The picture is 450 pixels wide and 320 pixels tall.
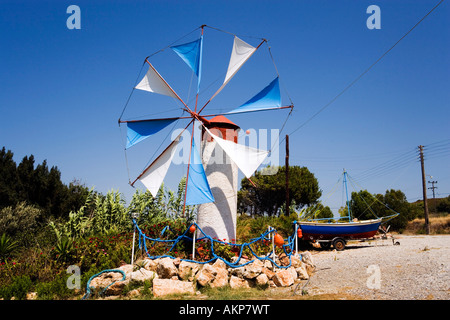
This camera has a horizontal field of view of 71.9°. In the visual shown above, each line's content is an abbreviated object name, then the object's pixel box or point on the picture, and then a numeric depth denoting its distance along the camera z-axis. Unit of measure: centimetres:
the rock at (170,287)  719
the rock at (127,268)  835
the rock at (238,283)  772
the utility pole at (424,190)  2707
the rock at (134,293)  729
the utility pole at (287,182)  2058
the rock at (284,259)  958
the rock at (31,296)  772
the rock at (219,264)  842
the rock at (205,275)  763
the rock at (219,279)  772
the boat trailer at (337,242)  1620
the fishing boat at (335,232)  1592
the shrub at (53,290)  763
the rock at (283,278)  810
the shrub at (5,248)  1030
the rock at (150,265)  856
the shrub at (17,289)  752
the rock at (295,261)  954
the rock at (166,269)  803
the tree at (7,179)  1684
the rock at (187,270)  816
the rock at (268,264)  880
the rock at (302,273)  896
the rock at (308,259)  1019
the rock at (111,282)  756
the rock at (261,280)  784
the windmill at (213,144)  1021
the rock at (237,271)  819
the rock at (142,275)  772
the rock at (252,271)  795
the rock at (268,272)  827
